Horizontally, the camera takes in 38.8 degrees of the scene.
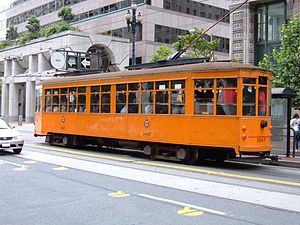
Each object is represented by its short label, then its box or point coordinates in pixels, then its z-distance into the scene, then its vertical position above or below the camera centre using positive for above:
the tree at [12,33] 69.50 +13.03
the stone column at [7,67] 58.72 +6.30
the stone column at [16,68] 56.88 +6.03
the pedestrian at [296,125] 18.61 -0.36
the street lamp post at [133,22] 23.39 +5.14
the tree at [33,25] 58.91 +12.20
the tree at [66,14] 55.41 +13.08
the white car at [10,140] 15.65 -1.00
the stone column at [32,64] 51.88 +6.00
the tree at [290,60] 16.81 +2.23
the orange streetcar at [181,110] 12.72 +0.16
